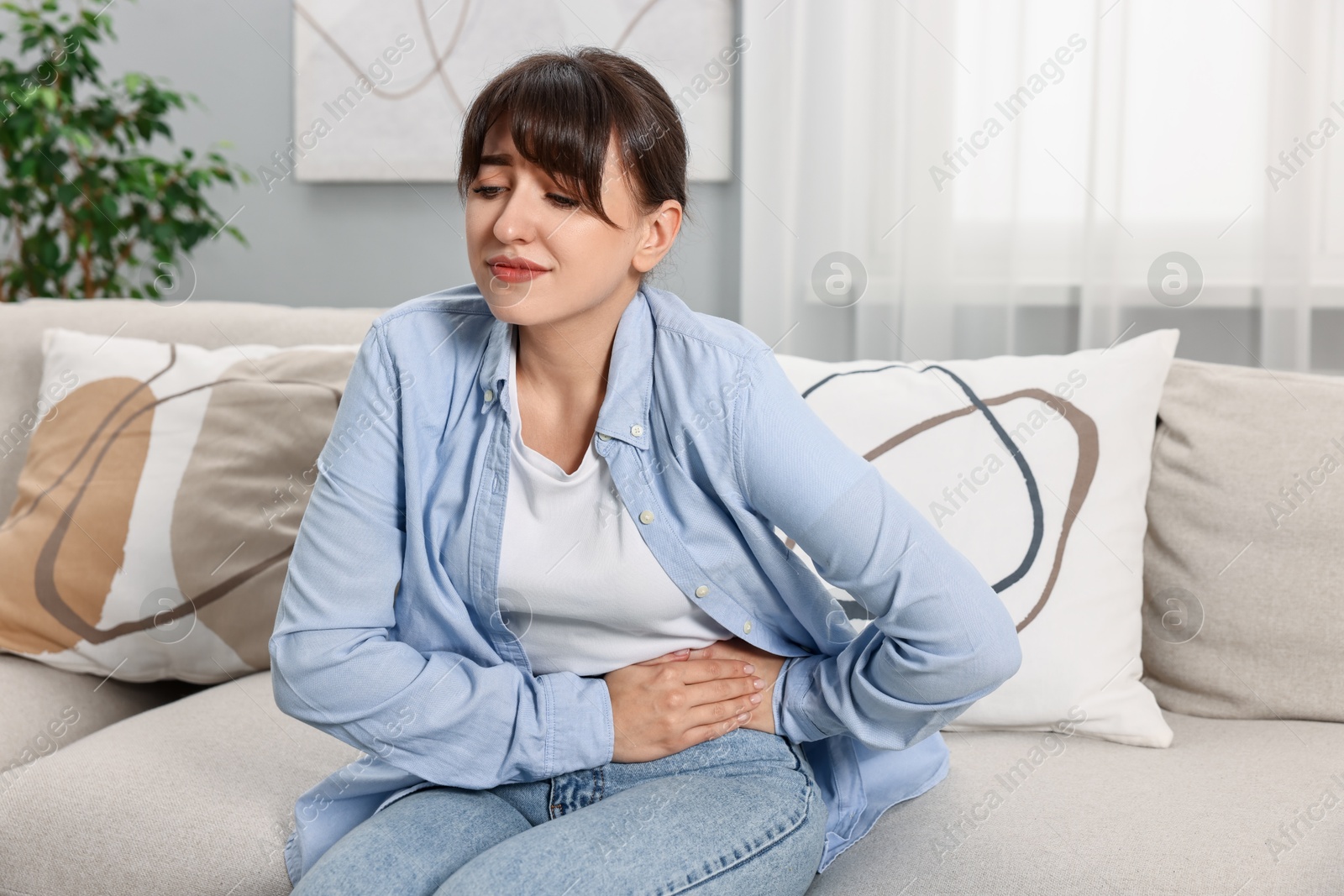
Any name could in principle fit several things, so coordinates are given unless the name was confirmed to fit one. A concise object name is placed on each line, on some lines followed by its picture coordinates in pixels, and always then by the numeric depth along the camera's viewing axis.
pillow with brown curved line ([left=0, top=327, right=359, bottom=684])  1.33
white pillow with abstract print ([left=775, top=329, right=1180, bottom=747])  1.17
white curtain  1.80
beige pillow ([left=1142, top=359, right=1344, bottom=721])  1.17
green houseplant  2.13
